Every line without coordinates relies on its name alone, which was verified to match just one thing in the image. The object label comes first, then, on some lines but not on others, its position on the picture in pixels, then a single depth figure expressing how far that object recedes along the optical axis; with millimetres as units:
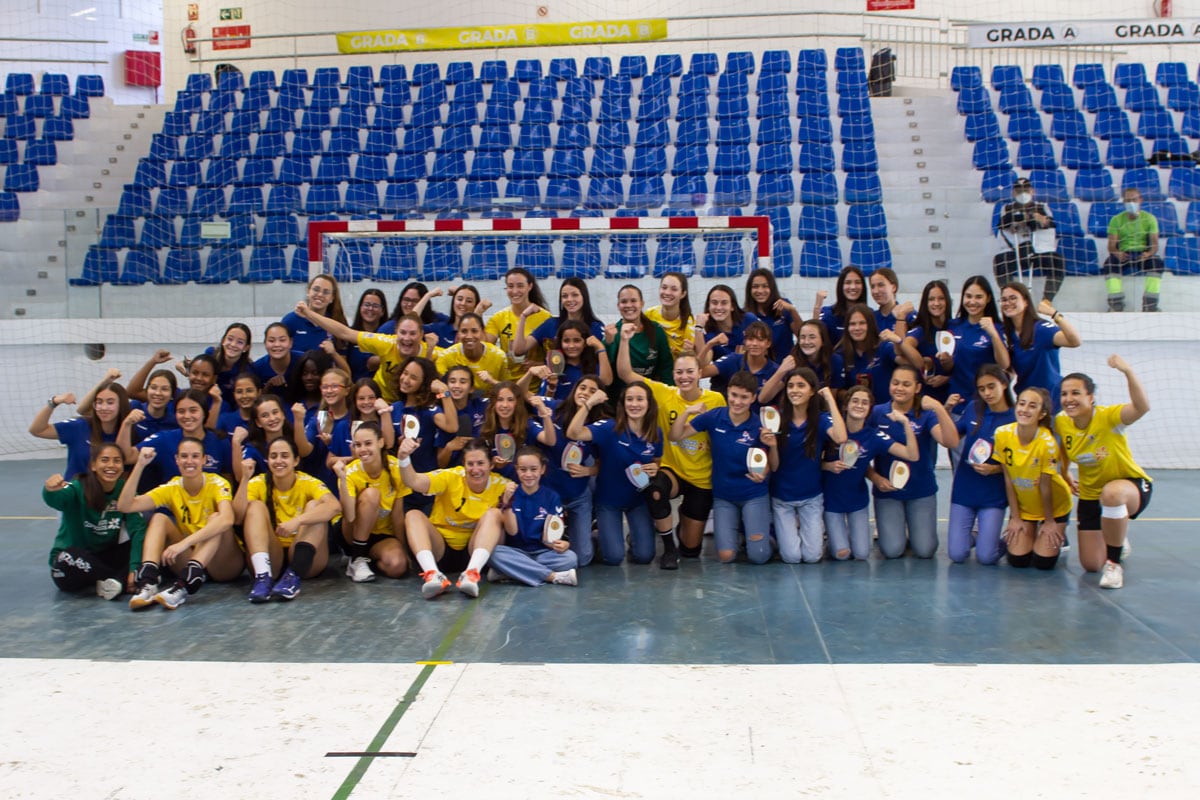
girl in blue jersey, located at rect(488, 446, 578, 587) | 5652
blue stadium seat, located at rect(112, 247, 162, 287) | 10555
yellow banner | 14844
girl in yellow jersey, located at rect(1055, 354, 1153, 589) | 5609
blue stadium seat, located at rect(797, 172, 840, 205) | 11734
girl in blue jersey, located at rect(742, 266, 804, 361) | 7062
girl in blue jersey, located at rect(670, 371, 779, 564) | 6047
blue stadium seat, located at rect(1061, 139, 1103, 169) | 12797
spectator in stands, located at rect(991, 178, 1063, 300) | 9320
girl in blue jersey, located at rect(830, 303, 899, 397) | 6621
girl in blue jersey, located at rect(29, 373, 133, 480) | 5895
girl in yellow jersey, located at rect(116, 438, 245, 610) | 5379
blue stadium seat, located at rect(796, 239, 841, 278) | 10805
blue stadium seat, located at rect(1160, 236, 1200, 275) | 9711
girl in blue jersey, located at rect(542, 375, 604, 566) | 6109
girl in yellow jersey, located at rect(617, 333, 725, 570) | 6230
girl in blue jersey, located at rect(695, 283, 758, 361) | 6805
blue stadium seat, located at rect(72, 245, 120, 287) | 10383
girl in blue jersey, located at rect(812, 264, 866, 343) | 6887
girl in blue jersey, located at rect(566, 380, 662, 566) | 6016
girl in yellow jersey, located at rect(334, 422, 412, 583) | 5695
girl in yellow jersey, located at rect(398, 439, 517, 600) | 5555
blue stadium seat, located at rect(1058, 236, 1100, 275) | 9344
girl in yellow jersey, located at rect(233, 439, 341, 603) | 5504
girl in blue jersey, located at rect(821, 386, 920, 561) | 6082
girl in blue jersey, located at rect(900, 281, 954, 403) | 6586
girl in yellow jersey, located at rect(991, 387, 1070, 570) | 5836
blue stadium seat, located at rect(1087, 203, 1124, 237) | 9484
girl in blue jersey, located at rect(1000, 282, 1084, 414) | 6461
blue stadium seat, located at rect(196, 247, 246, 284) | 10422
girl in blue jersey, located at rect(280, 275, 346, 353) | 6969
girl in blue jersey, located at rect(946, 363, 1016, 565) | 5992
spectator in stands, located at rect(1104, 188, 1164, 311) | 9531
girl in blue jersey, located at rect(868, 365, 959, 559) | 6184
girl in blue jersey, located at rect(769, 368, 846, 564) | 6137
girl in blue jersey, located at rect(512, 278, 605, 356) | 6664
